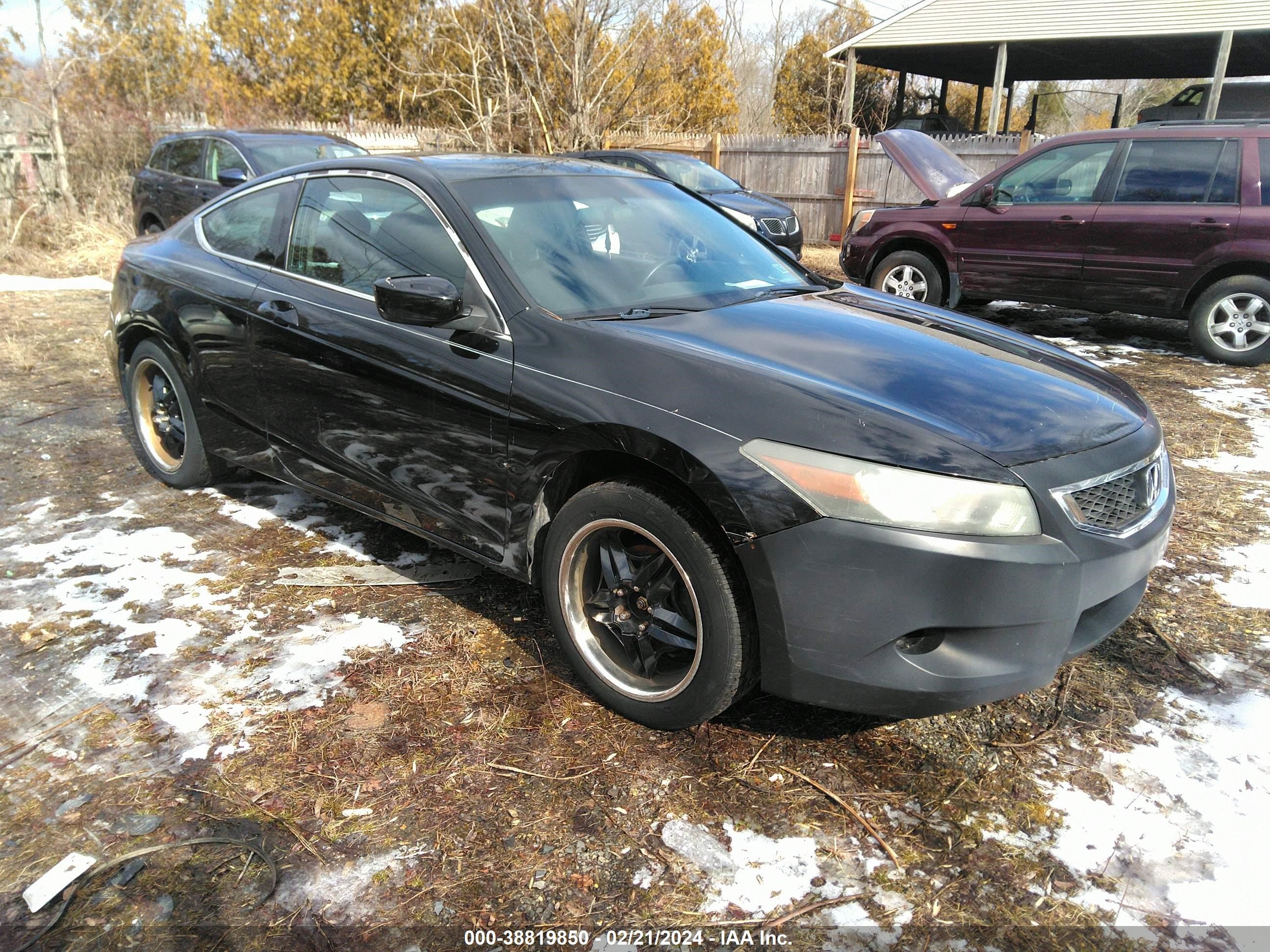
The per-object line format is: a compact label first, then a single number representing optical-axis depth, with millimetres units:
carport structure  15805
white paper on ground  2100
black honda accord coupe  2252
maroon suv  7133
